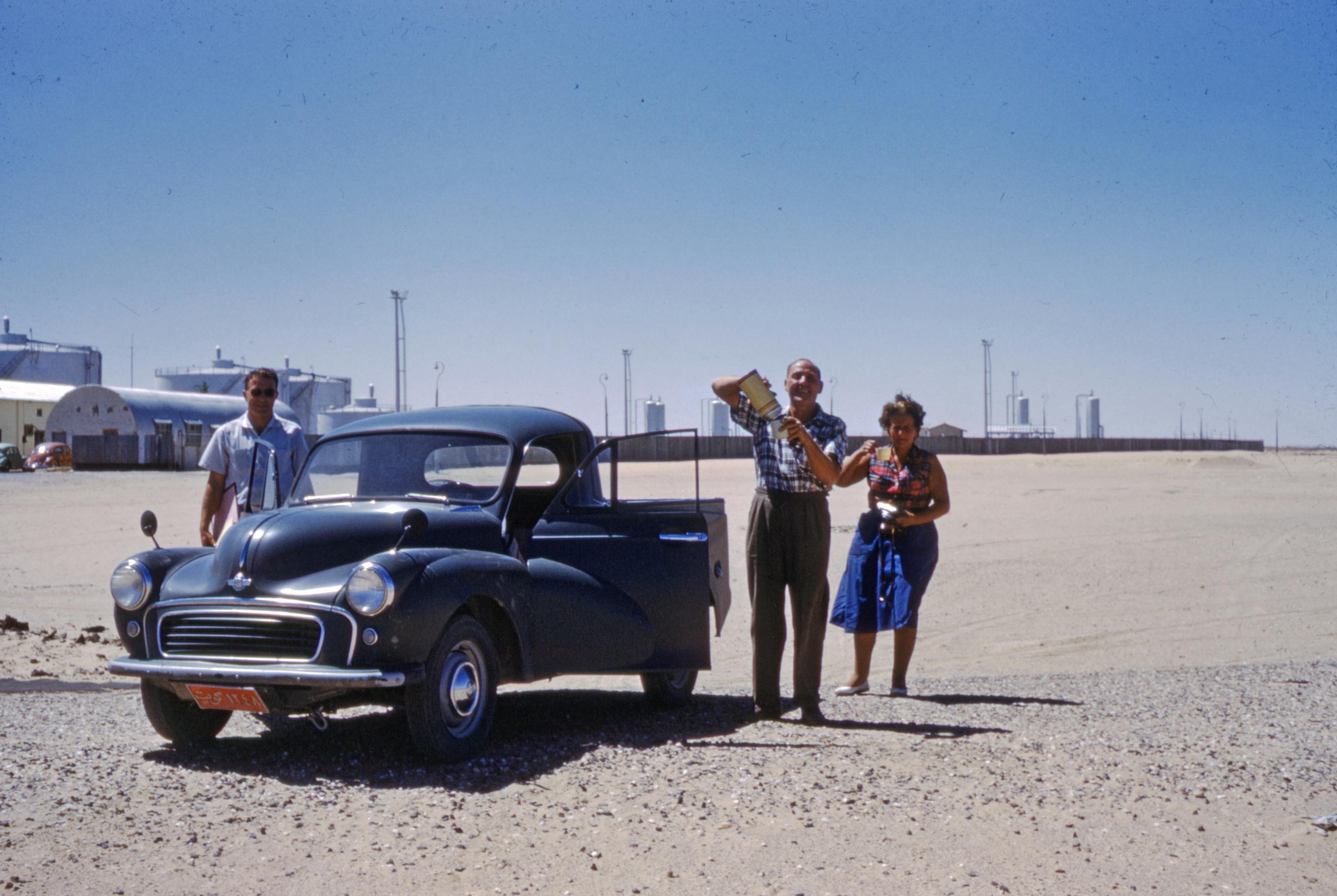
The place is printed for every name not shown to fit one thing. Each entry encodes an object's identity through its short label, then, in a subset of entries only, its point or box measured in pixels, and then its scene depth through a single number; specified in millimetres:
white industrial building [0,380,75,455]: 60469
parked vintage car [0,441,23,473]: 48844
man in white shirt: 7586
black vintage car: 5648
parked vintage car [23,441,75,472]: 49438
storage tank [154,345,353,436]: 89000
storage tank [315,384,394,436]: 85750
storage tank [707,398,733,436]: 93375
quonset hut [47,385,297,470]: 53594
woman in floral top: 8148
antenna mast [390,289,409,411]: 60669
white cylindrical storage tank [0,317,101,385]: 82062
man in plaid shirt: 7008
